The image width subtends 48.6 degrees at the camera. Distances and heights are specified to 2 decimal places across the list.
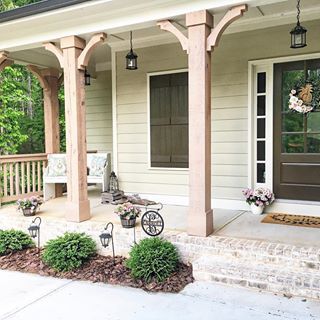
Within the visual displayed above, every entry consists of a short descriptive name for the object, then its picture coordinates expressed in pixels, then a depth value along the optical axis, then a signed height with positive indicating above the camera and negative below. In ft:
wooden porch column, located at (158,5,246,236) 12.36 +1.04
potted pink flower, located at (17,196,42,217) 16.70 -2.84
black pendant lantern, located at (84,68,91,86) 22.16 +4.19
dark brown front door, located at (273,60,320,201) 15.47 +0.00
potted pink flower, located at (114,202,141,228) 13.98 -2.79
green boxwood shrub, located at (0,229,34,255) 15.02 -4.09
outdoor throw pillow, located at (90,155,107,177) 20.18 -1.18
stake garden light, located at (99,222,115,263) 13.25 -3.50
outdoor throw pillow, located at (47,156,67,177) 20.25 -1.26
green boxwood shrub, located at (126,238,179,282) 11.55 -3.87
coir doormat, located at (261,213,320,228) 13.88 -3.21
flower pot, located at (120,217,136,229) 14.05 -3.11
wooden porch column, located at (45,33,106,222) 15.12 +1.07
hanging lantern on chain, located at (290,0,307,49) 13.69 +4.15
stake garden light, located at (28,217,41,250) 15.05 -3.50
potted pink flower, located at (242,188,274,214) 15.69 -2.50
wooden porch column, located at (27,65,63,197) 22.07 +2.51
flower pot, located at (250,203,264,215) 15.80 -2.98
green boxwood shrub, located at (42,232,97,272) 13.05 -4.00
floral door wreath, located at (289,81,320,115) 14.42 +1.80
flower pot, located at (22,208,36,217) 16.71 -3.14
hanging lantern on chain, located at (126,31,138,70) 17.71 +4.19
